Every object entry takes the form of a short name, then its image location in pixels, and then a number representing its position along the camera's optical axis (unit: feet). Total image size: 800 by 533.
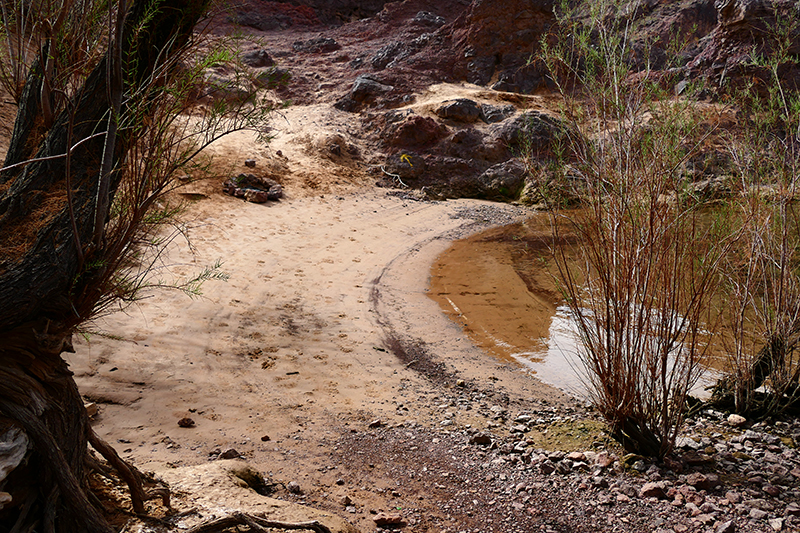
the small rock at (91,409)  12.45
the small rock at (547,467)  11.26
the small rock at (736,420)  13.23
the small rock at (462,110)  55.36
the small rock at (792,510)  9.25
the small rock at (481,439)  12.88
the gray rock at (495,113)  55.77
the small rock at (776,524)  8.89
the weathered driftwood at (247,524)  7.03
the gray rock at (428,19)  75.05
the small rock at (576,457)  11.56
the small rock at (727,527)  8.84
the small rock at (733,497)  9.63
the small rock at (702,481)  10.07
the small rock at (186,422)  13.01
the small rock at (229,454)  11.69
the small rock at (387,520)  9.71
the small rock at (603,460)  11.17
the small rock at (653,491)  10.00
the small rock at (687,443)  11.74
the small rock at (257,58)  63.52
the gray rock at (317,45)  71.61
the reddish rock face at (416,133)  54.44
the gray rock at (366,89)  59.21
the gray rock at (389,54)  65.05
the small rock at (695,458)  10.95
